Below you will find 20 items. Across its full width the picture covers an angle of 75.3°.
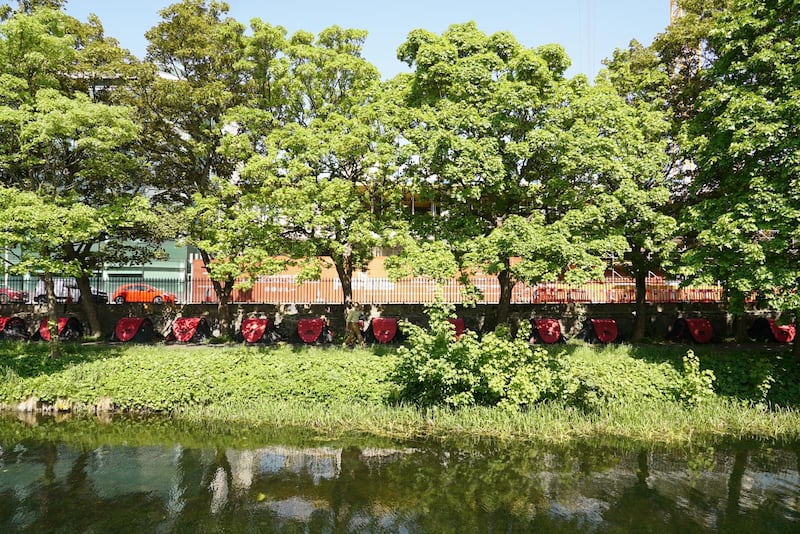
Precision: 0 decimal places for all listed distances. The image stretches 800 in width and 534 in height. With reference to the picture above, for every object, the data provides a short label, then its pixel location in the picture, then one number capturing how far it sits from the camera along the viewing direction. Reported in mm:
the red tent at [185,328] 16891
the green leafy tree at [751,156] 10852
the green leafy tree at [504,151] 12148
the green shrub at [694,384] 11602
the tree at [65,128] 12000
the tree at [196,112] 14461
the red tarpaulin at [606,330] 16359
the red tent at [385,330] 16391
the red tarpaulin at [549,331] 16344
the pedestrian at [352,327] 15516
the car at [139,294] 18794
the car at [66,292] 18953
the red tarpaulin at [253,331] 16609
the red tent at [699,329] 16312
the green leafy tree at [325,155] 13266
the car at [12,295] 18812
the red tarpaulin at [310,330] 16533
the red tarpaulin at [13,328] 17406
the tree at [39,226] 11492
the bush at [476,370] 11156
